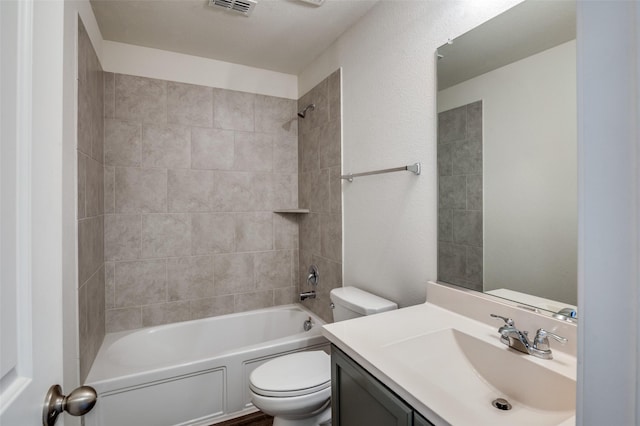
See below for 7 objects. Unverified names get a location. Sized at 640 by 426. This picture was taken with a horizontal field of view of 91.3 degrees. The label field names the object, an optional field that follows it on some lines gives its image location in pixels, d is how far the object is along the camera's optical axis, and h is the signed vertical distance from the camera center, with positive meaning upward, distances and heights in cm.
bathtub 170 -98
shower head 248 +85
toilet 145 -82
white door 41 +0
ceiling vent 175 +119
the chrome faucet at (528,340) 92 -39
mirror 99 +20
